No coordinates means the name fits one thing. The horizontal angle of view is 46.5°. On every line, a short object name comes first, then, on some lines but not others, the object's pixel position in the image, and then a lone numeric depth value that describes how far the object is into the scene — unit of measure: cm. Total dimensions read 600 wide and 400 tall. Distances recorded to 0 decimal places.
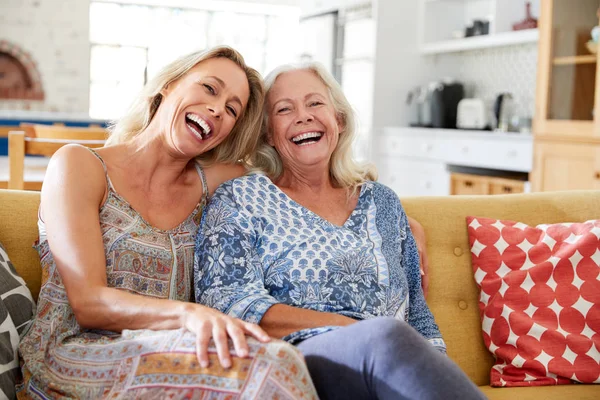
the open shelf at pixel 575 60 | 386
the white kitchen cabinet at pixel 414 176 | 503
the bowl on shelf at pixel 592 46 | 383
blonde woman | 114
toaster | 505
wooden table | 268
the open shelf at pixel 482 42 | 462
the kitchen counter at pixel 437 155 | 439
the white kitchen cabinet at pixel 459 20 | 496
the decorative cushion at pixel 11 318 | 133
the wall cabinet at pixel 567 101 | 386
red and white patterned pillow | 170
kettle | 488
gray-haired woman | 116
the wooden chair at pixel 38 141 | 256
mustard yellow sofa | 159
